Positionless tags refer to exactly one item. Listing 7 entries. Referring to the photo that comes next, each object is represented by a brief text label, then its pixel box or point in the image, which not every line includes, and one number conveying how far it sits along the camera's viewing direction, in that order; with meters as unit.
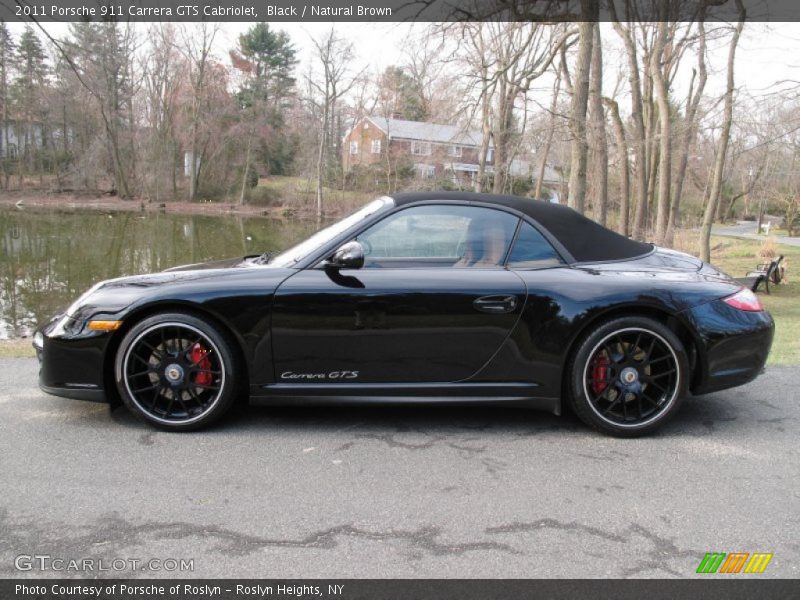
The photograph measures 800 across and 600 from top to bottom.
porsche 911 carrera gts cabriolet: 3.53
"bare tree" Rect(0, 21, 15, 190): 43.03
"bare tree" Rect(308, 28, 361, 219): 46.00
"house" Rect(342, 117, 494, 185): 42.81
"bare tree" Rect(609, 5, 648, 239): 21.93
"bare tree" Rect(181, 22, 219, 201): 48.41
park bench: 15.47
